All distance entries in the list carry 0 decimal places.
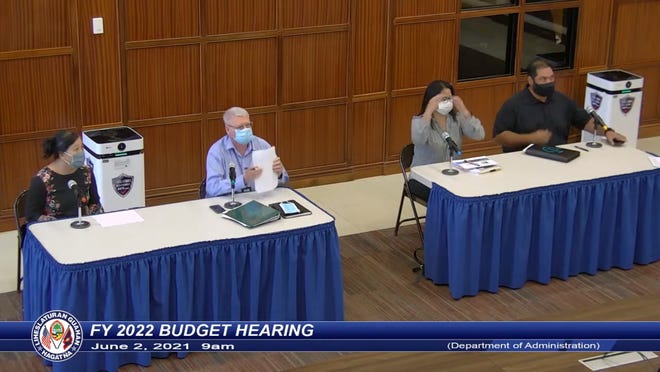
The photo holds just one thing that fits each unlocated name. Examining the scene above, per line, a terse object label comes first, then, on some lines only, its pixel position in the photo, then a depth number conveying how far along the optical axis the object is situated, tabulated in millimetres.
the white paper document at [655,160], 7866
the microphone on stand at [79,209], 6418
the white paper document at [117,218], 6609
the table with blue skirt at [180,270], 6137
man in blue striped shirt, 6961
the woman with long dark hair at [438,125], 7848
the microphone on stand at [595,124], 8234
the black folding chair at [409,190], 7977
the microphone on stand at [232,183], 6789
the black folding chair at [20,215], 6906
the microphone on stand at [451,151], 7480
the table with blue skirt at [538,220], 7324
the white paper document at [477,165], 7684
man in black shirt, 8266
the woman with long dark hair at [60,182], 6668
